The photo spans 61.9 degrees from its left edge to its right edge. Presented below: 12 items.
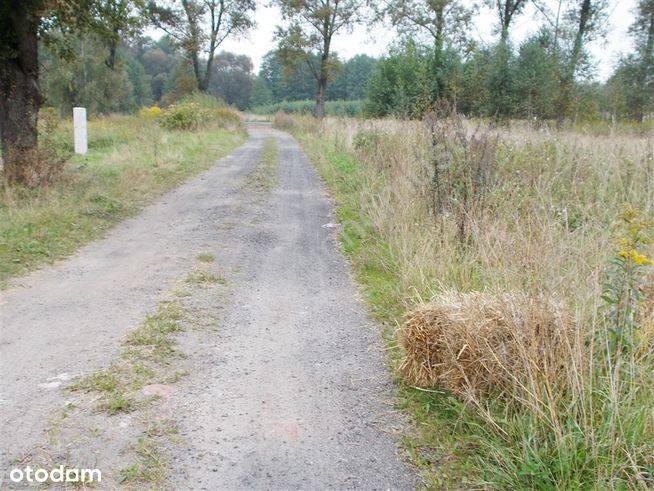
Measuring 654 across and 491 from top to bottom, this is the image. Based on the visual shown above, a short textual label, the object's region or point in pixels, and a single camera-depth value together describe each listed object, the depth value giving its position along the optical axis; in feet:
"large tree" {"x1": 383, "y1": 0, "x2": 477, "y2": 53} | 114.62
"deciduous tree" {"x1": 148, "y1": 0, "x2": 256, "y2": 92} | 128.88
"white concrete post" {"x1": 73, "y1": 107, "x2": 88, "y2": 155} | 59.36
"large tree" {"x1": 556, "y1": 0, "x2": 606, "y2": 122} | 73.67
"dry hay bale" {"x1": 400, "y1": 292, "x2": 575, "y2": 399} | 10.00
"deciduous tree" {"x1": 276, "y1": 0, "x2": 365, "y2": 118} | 126.31
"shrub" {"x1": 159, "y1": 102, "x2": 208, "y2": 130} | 81.82
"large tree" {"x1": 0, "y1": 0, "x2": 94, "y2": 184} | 31.07
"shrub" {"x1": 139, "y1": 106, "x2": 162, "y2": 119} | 95.40
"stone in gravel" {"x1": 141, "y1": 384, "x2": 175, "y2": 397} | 11.14
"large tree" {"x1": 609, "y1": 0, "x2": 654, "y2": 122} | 82.89
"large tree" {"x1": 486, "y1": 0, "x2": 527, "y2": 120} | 73.82
